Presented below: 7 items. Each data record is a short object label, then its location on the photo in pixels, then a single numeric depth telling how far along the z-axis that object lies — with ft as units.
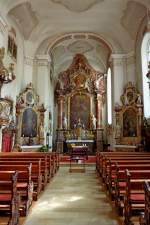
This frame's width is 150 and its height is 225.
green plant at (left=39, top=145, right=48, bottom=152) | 47.56
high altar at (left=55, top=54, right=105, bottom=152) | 62.90
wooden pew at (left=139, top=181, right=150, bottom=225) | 7.19
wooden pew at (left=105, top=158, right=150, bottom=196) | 14.84
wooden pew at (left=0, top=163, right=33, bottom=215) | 12.38
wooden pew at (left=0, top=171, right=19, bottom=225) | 9.50
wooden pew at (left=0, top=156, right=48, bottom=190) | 19.27
